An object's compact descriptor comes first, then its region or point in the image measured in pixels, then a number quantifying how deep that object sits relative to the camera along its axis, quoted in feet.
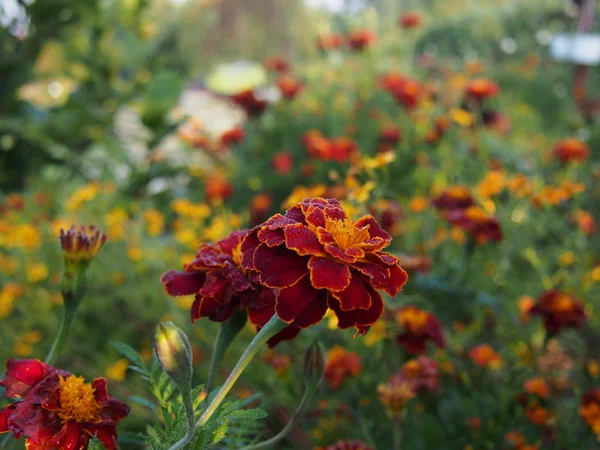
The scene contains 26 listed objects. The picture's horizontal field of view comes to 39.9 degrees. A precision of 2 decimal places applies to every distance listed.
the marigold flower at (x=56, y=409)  0.79
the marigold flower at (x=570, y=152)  2.56
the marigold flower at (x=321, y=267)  0.75
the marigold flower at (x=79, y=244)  0.94
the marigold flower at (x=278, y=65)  3.74
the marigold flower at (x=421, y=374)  1.24
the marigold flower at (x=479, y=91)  2.80
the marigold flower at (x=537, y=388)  1.42
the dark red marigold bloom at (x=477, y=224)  1.67
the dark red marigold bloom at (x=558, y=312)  1.48
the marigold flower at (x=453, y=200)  1.84
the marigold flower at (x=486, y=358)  1.55
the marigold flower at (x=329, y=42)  4.05
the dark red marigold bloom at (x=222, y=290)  0.85
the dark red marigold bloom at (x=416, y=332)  1.36
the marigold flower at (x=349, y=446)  1.00
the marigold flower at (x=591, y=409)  1.24
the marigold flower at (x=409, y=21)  3.84
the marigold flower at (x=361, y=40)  3.58
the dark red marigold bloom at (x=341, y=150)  2.53
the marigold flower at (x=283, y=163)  3.14
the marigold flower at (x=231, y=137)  3.18
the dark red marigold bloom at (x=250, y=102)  3.21
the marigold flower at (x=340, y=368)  1.35
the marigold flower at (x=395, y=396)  1.12
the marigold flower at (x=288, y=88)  3.42
